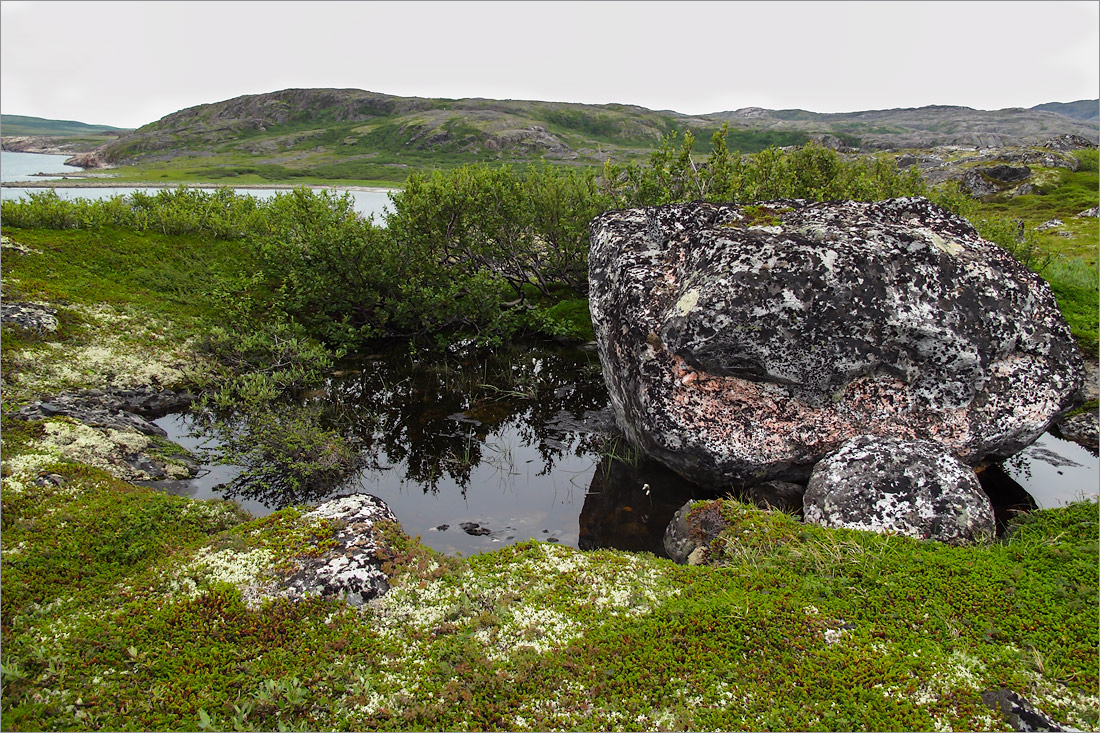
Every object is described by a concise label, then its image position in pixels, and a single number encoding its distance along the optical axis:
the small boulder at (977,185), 62.39
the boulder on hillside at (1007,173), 64.31
